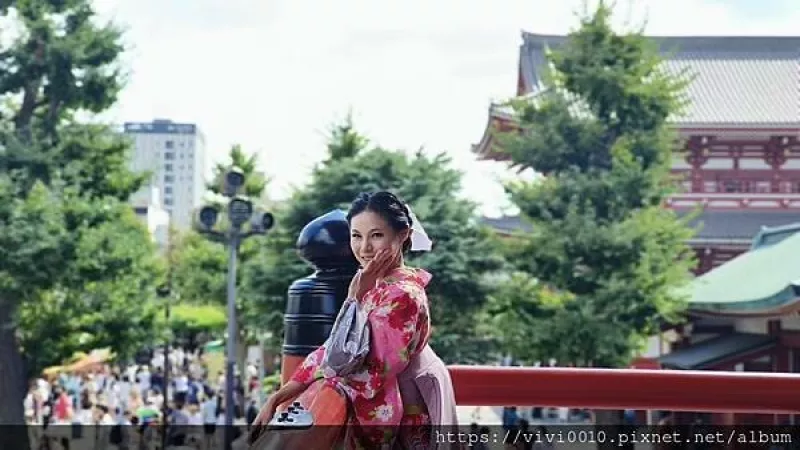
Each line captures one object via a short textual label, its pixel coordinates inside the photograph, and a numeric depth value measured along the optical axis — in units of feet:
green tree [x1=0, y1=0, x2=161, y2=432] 45.83
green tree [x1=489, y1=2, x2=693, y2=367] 46.19
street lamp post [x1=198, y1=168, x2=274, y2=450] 46.60
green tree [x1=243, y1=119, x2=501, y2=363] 53.36
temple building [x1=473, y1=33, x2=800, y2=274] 68.39
